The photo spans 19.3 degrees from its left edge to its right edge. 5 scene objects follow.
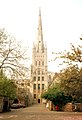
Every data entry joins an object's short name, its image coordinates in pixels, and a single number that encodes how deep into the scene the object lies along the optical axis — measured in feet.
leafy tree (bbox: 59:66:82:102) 87.26
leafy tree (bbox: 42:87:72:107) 155.22
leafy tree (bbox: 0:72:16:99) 125.35
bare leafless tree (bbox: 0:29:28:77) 103.05
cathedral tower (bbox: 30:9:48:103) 390.07
